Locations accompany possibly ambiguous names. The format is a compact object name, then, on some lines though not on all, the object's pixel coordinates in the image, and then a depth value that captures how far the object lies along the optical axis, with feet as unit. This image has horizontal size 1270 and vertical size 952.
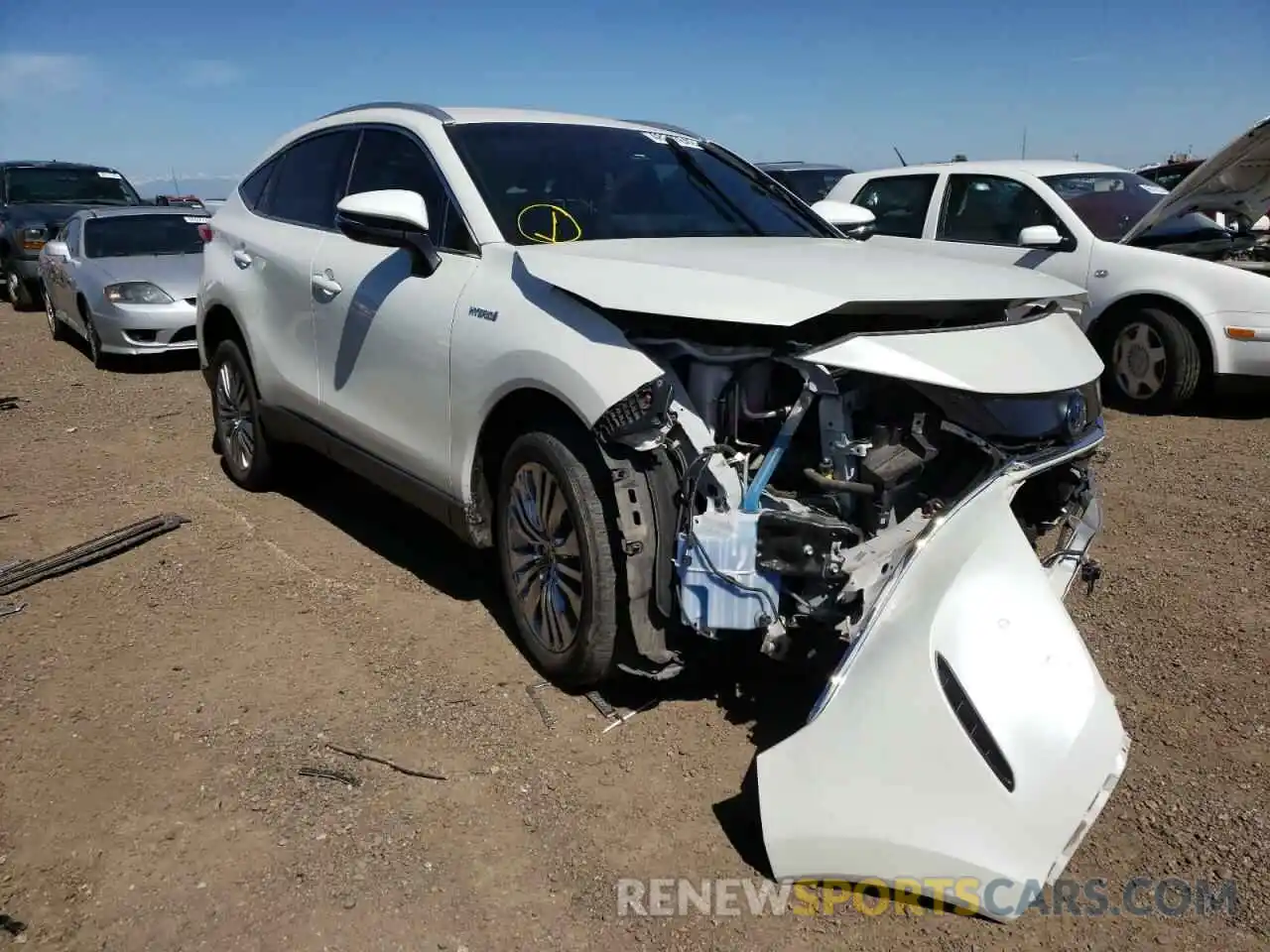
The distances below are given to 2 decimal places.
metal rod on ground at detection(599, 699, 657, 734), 11.05
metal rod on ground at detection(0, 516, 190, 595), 15.01
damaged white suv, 8.15
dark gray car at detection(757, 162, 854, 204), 41.88
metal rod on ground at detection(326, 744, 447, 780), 10.24
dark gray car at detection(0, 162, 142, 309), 44.88
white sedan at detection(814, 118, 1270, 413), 22.08
